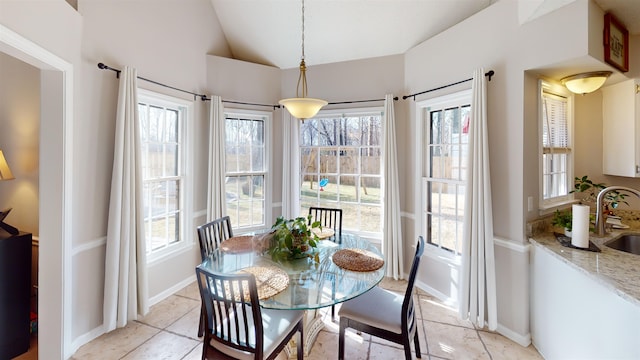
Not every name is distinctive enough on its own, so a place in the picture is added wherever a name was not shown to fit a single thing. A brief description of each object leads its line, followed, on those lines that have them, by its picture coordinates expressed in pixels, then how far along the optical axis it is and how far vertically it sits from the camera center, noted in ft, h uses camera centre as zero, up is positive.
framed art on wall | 6.73 +3.61
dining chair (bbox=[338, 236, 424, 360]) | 5.80 -3.09
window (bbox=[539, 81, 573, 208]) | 8.20 +1.10
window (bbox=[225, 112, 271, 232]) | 12.33 +0.56
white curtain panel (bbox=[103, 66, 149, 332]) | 7.71 -1.17
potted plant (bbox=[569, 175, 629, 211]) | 7.79 -0.42
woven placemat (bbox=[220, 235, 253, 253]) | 7.59 -1.88
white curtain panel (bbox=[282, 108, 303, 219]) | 12.76 +0.67
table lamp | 6.98 +0.09
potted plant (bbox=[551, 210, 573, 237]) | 7.30 -1.10
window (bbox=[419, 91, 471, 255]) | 9.35 +0.47
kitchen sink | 7.43 -1.73
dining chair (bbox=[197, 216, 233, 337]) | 7.55 -1.72
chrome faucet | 6.93 -1.04
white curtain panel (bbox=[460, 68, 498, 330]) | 7.72 -1.40
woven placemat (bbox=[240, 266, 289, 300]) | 5.44 -2.18
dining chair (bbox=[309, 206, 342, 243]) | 9.99 -1.47
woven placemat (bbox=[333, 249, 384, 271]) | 6.51 -2.03
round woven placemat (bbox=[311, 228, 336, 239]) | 8.56 -1.72
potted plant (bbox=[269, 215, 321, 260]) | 6.87 -1.58
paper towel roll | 6.39 -1.09
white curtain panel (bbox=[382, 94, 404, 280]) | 10.96 -0.89
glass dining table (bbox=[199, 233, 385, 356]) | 5.31 -2.21
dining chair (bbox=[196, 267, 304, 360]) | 4.79 -3.03
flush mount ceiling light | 7.32 +2.75
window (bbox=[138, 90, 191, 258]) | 9.40 +0.39
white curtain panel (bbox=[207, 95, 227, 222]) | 11.14 +0.79
